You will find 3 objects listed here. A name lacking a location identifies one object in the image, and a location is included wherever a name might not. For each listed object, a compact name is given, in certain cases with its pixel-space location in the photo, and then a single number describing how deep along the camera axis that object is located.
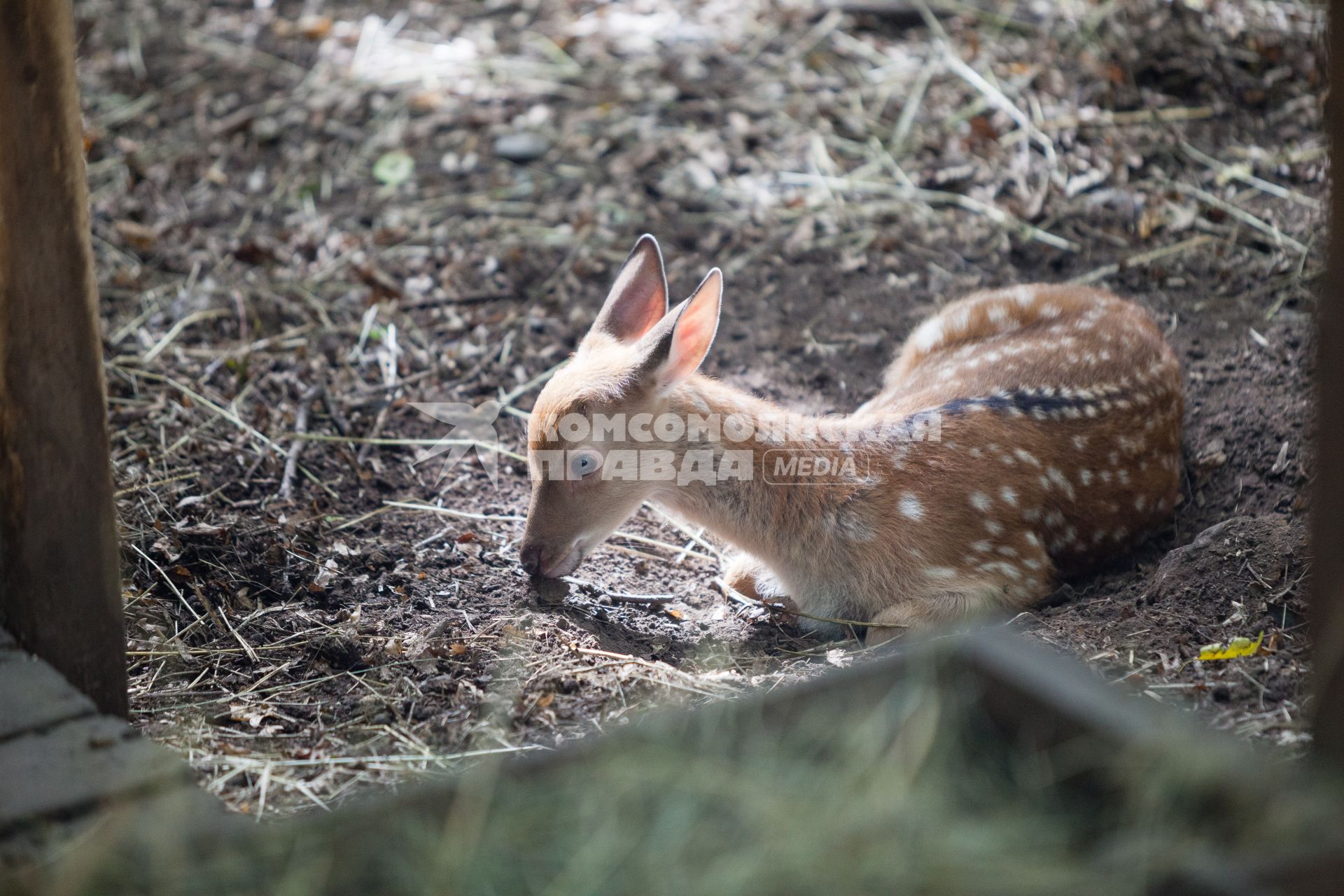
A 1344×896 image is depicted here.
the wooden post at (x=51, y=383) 5.31
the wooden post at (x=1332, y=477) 4.01
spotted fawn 8.12
